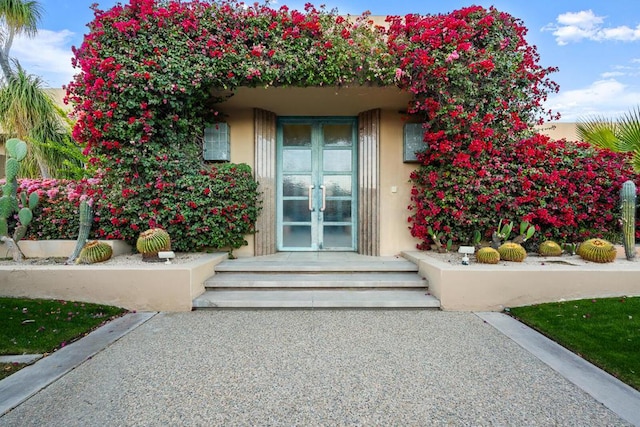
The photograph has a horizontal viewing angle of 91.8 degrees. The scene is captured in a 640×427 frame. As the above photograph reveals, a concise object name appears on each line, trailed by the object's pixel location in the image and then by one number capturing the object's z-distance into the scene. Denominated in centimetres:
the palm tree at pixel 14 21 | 811
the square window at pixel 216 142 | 564
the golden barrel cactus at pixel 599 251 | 425
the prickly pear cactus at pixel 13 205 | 446
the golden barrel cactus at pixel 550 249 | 476
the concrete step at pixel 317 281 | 425
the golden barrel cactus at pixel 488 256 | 418
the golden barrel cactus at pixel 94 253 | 425
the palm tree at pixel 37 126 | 745
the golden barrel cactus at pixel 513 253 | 433
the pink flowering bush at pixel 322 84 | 456
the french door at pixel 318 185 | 610
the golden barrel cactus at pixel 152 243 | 431
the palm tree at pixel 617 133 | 565
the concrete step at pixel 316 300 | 385
